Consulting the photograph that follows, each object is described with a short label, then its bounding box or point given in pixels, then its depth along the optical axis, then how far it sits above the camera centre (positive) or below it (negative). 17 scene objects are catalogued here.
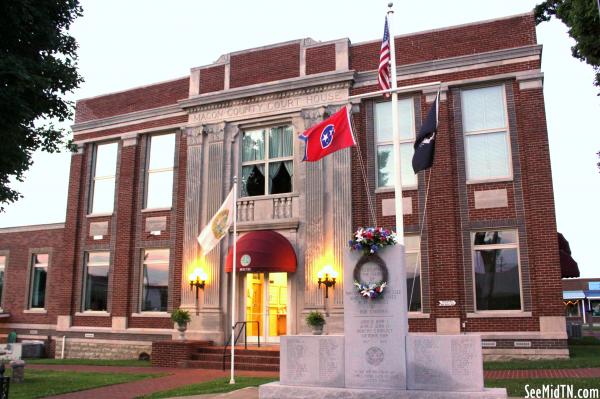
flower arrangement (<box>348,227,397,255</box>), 9.24 +1.20
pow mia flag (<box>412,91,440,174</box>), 11.29 +3.40
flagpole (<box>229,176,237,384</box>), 13.68 +2.65
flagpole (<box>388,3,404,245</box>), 10.47 +3.14
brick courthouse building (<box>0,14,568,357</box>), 15.77 +3.73
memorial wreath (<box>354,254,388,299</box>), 9.00 +0.51
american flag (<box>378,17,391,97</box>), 12.20 +5.39
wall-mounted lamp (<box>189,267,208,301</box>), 18.28 +1.13
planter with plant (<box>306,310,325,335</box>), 15.76 -0.22
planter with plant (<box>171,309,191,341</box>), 17.48 -0.14
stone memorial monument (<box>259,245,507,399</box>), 8.35 -0.63
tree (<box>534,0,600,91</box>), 10.81 +5.59
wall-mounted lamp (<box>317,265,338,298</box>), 16.73 +1.09
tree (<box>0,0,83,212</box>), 10.04 +4.41
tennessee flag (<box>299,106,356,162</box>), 12.23 +3.90
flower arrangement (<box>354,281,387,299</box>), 8.99 +0.38
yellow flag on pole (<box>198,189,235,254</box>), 14.30 +2.20
